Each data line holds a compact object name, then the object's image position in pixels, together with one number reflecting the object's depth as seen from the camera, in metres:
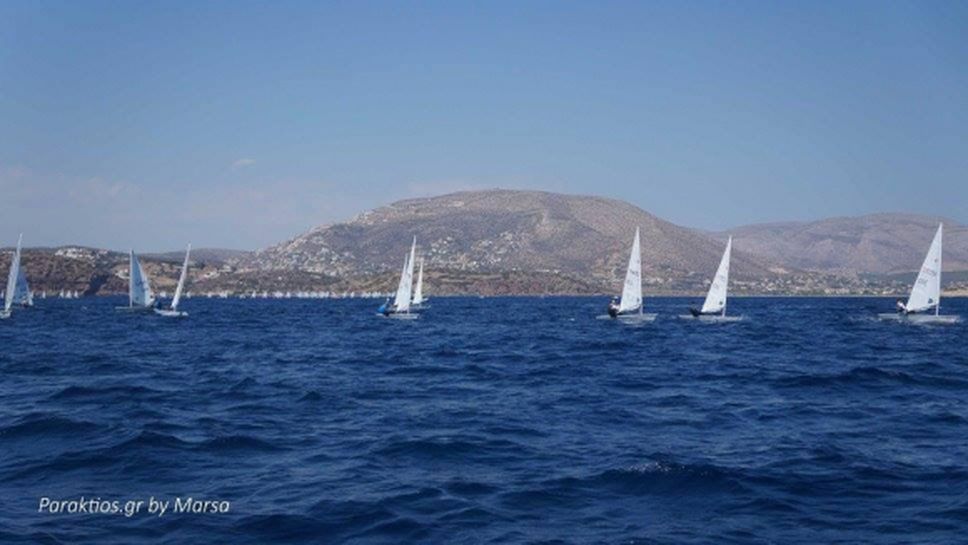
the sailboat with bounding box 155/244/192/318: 110.56
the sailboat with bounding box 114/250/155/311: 120.38
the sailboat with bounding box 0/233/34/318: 107.81
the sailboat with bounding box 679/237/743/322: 95.88
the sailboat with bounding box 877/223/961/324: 84.62
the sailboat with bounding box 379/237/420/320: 111.31
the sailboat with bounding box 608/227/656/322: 96.69
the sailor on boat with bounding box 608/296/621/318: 101.62
